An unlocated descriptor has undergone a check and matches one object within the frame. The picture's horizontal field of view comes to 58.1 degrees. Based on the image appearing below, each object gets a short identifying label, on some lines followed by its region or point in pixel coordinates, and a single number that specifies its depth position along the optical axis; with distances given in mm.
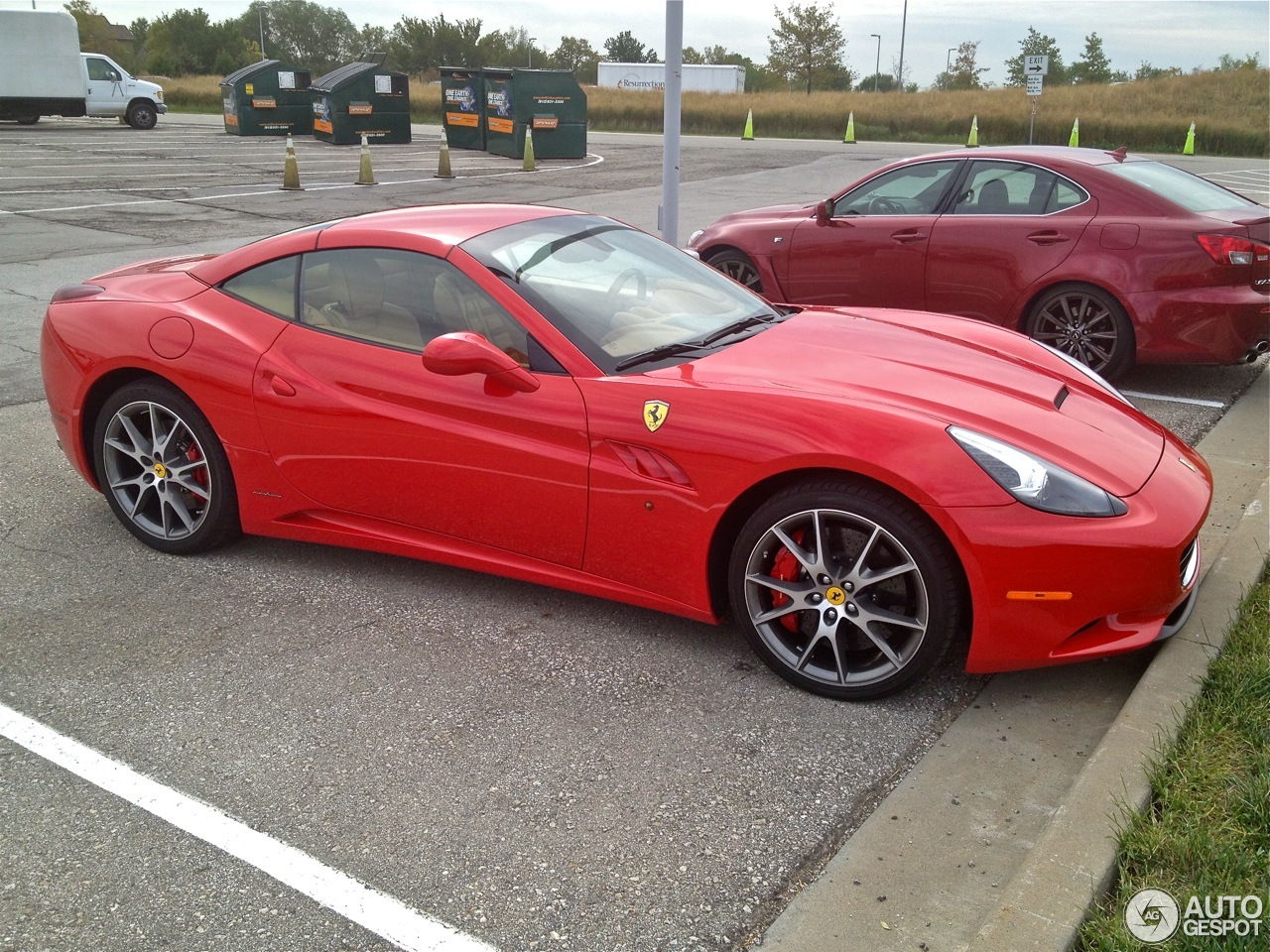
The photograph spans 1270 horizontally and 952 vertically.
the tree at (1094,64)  81312
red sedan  6676
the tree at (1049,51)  85562
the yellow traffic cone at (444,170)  21156
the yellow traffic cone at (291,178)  18844
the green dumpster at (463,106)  27312
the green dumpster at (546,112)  25609
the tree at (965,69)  82812
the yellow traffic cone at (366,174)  19734
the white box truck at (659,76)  70312
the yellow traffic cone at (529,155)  23039
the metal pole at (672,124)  7527
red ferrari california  3287
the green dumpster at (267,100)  31828
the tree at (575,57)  109562
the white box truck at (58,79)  30422
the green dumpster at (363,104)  28703
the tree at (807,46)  74500
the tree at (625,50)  119938
